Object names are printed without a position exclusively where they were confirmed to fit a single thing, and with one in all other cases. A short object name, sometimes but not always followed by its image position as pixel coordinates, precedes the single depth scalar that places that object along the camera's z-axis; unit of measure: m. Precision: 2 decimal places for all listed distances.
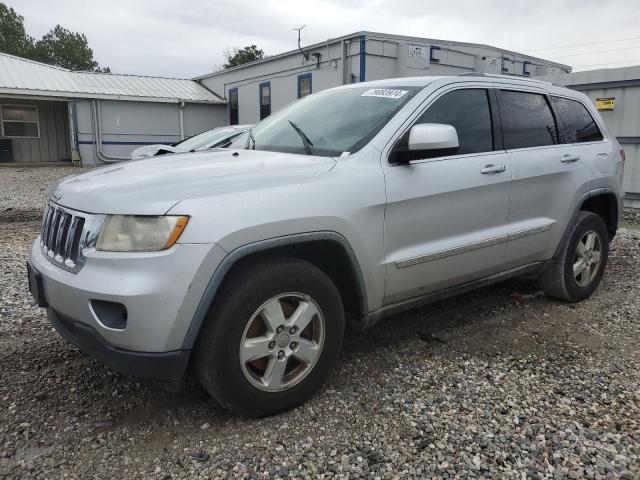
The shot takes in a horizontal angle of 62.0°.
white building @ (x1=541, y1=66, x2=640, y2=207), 9.44
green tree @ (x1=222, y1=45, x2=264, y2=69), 47.34
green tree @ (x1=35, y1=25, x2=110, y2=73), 52.03
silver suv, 2.36
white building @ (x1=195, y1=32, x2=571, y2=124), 14.73
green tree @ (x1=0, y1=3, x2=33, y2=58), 45.47
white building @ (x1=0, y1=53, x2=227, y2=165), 20.48
